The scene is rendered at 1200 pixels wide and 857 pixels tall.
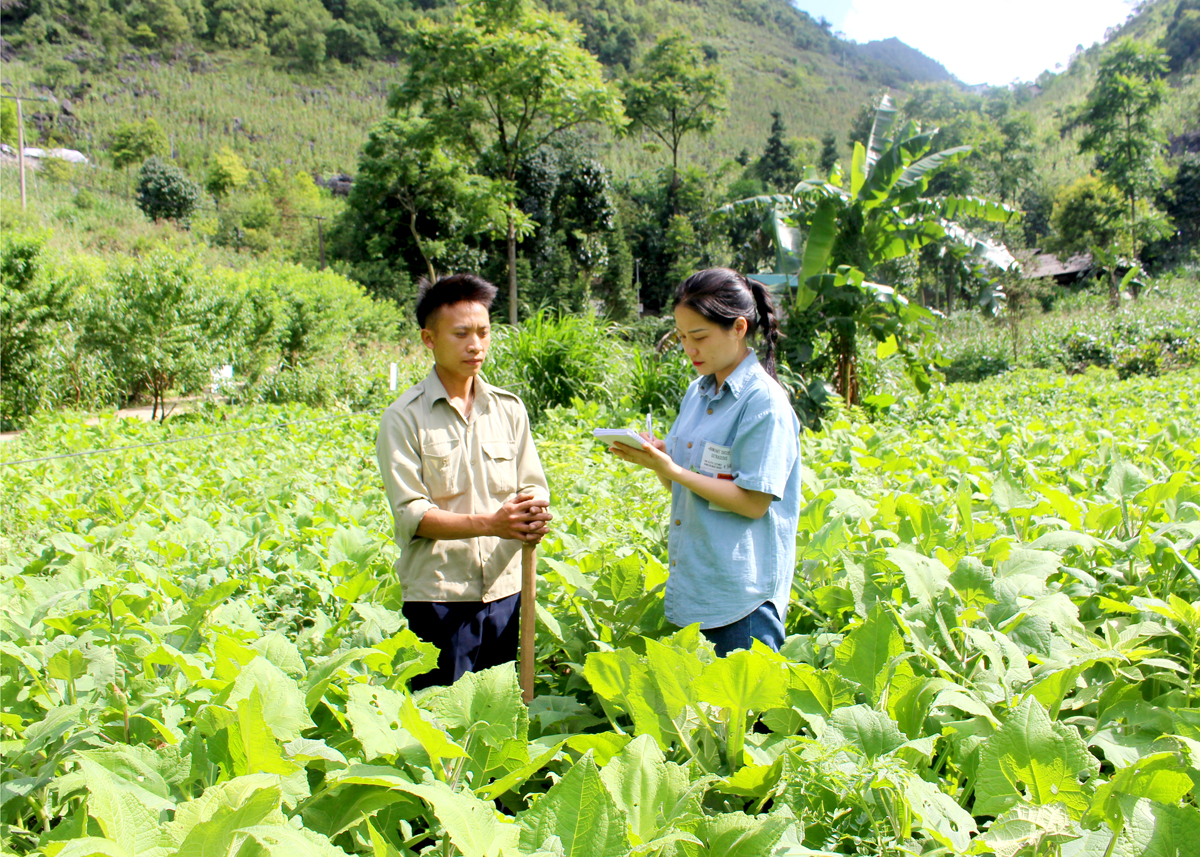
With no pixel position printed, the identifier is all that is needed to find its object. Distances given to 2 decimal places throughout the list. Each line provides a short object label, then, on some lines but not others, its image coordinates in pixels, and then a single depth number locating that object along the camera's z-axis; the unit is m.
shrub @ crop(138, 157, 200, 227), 38.56
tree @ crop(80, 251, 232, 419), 11.01
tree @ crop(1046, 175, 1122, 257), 30.33
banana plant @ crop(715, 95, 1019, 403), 8.67
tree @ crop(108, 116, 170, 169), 47.88
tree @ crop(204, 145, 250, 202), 46.41
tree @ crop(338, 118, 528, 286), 25.44
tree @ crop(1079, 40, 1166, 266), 27.72
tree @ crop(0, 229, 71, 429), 10.30
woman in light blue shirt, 1.87
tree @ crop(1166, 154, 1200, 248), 32.14
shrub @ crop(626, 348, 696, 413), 8.19
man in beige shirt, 2.01
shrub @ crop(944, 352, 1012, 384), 15.66
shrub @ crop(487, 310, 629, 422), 8.57
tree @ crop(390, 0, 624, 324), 23.05
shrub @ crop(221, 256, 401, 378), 13.02
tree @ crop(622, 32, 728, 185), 38.66
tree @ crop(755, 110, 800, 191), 47.88
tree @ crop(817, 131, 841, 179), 59.03
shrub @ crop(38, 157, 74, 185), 41.25
